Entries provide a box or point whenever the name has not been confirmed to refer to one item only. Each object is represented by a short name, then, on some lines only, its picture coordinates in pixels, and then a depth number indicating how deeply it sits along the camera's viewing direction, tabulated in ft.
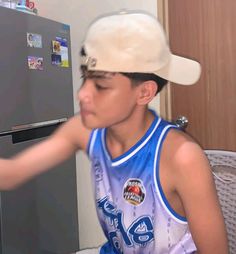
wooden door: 6.95
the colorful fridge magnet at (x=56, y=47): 7.07
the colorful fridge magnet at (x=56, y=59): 7.08
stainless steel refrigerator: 5.90
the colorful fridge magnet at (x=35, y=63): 6.41
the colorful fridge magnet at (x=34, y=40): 6.38
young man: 2.96
